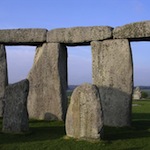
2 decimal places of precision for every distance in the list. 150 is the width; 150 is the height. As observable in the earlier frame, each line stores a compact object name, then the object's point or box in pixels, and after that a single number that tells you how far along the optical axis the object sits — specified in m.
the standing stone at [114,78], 13.23
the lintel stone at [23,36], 15.02
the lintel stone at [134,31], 12.95
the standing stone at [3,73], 15.40
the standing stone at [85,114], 9.77
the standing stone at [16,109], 11.20
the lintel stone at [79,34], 13.75
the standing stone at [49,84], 14.69
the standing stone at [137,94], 33.12
